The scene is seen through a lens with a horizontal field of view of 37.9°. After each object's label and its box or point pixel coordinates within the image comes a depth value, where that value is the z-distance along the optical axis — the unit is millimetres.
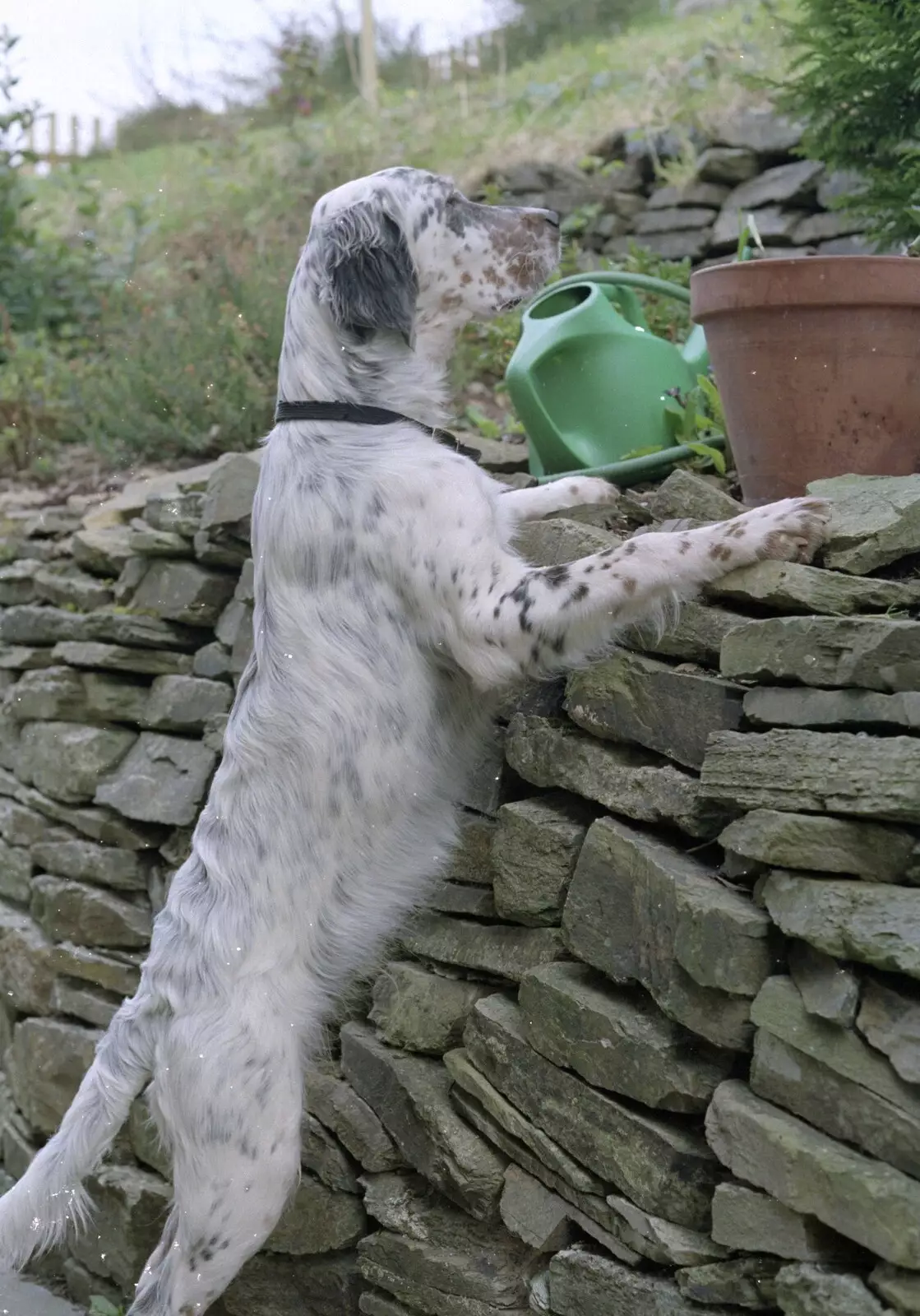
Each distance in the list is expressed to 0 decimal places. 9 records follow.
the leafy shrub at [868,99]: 3176
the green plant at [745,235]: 3342
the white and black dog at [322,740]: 2773
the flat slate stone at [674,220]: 6289
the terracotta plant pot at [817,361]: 2746
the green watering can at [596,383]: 3545
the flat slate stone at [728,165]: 6285
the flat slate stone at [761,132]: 6145
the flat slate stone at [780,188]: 5918
